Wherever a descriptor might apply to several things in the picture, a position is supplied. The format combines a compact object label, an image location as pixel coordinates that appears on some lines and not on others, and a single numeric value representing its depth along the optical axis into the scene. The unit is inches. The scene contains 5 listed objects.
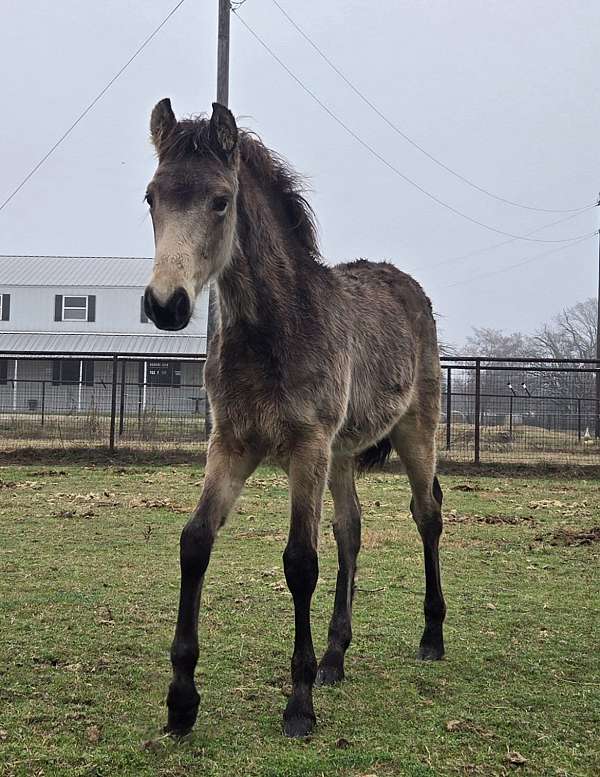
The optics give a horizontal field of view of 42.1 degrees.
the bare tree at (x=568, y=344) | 2058.3
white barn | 1400.1
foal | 128.6
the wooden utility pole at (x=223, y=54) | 592.1
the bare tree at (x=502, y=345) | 2642.7
